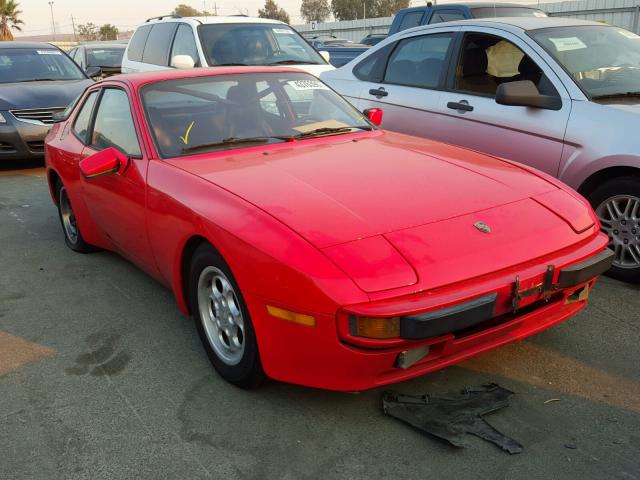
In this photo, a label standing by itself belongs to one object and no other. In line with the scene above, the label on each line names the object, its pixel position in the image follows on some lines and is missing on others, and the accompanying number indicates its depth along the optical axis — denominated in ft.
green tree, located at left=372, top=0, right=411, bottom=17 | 232.12
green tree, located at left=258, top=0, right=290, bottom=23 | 261.44
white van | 25.89
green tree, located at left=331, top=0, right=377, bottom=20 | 231.50
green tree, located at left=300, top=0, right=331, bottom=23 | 271.49
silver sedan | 13.08
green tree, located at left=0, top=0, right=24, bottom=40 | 172.35
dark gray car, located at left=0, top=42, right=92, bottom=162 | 26.40
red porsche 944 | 7.89
